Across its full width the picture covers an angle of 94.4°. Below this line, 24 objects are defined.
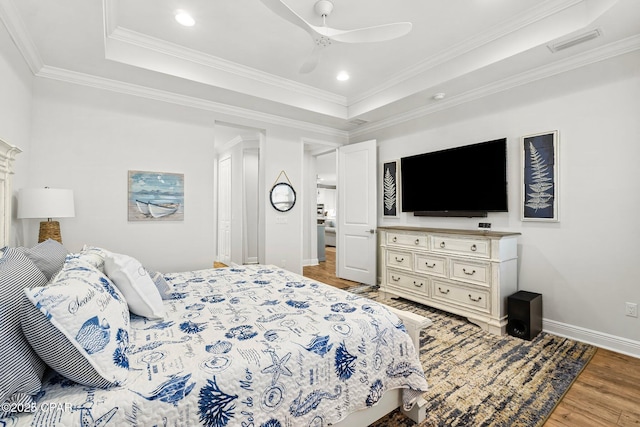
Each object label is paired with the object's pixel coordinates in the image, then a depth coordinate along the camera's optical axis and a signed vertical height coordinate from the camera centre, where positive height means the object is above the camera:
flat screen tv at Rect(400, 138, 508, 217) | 3.27 +0.35
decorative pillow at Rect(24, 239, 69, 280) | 1.58 -0.25
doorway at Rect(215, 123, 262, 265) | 6.01 +0.33
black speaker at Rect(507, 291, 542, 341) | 2.73 -1.01
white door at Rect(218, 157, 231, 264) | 6.52 +0.02
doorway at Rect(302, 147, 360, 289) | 5.19 -0.84
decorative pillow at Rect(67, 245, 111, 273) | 1.60 -0.26
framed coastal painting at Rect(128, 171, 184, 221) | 3.38 +0.18
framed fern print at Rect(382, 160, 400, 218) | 4.44 +0.31
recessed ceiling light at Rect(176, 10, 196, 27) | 2.53 +1.69
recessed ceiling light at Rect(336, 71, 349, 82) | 3.60 +1.66
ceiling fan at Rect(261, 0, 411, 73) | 1.90 +1.25
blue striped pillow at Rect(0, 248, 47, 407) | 0.87 -0.44
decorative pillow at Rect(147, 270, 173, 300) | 1.95 -0.50
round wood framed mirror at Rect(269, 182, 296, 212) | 4.47 +0.21
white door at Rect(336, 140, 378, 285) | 4.59 -0.05
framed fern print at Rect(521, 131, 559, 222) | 2.88 +0.32
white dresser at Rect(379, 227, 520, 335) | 2.92 -0.68
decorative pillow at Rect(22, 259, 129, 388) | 0.96 -0.42
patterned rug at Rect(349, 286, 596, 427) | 1.75 -1.22
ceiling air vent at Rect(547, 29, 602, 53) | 2.39 +1.41
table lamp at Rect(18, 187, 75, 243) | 2.39 +0.05
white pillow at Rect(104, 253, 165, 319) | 1.56 -0.41
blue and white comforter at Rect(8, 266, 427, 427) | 0.98 -0.62
